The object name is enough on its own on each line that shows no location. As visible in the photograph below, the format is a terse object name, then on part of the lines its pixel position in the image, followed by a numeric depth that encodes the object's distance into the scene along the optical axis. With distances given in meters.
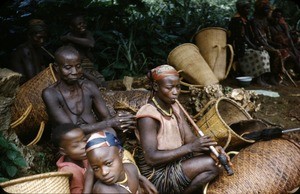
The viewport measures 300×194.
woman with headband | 3.34
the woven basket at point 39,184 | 2.68
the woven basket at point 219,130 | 3.81
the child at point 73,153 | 3.07
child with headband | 2.65
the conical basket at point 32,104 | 4.49
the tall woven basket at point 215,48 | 6.83
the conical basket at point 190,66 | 6.23
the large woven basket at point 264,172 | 3.38
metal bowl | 7.05
